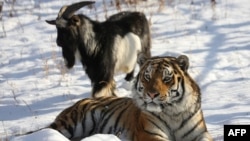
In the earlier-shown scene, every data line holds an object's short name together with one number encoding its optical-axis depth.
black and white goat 18.48
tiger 11.46
